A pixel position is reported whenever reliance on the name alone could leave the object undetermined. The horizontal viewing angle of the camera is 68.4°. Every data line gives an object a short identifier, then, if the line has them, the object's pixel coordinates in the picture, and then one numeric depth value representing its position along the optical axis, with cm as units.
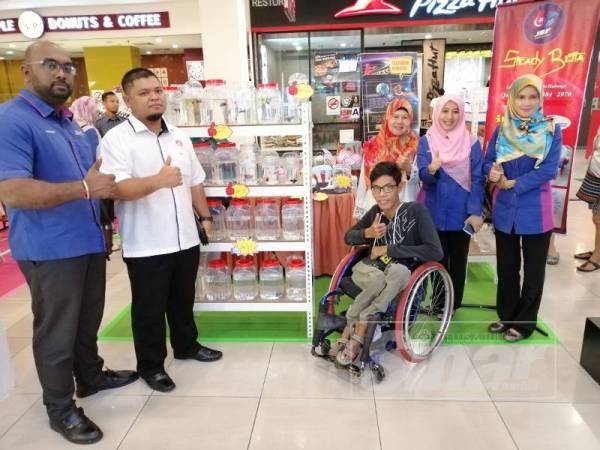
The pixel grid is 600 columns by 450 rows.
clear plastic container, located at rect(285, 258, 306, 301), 274
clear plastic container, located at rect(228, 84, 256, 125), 250
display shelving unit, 245
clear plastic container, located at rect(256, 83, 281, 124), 249
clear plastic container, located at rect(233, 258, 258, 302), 275
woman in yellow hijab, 235
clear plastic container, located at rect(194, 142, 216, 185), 258
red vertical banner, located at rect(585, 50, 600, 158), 939
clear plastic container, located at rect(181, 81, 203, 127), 252
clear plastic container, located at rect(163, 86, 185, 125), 256
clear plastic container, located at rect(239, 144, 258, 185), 256
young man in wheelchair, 225
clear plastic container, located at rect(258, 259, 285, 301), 277
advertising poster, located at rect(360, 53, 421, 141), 427
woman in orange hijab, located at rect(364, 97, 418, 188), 277
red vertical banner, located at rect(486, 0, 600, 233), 300
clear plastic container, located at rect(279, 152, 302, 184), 264
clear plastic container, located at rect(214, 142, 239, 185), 256
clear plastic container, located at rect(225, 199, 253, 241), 266
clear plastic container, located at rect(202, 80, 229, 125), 250
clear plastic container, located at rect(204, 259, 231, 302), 275
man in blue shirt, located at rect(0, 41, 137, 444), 165
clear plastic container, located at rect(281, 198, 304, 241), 267
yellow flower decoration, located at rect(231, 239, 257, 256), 261
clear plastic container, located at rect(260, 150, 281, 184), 260
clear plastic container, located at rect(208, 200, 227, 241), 266
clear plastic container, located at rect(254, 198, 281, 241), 269
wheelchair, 224
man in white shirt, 205
